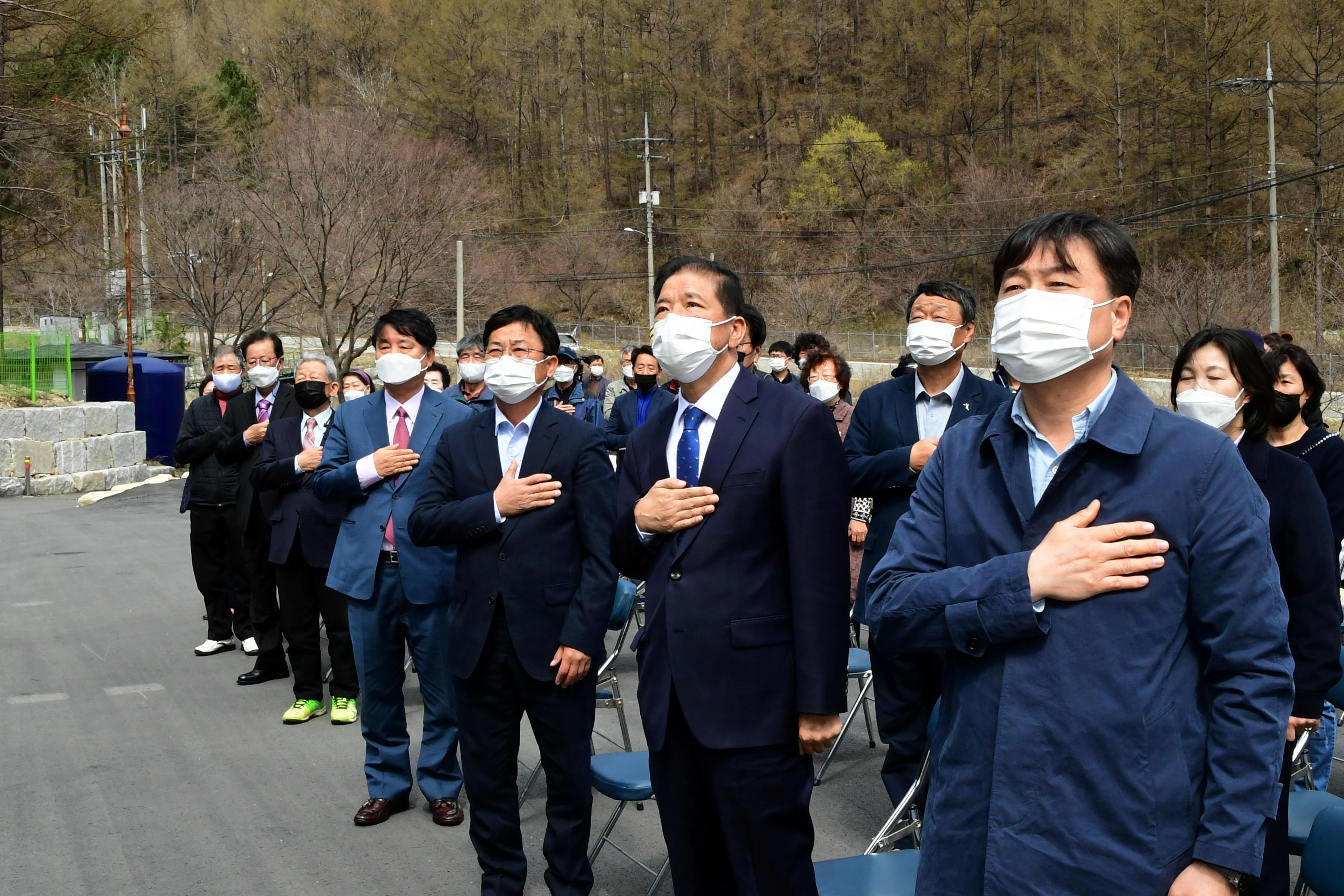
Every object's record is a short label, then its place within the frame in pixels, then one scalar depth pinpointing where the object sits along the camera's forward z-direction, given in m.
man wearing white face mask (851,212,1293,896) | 1.96
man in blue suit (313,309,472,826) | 5.11
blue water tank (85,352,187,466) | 24.30
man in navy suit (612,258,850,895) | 3.06
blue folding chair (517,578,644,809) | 5.63
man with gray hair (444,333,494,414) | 9.55
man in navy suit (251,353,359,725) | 6.65
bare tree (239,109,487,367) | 33.41
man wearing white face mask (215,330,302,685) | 7.63
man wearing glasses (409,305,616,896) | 4.13
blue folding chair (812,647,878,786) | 5.51
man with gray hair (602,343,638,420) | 12.65
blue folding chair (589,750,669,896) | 4.05
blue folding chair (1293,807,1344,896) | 2.83
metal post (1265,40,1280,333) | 27.48
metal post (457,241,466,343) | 33.62
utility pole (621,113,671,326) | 45.44
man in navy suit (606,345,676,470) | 10.80
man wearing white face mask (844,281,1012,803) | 4.29
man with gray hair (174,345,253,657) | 8.25
